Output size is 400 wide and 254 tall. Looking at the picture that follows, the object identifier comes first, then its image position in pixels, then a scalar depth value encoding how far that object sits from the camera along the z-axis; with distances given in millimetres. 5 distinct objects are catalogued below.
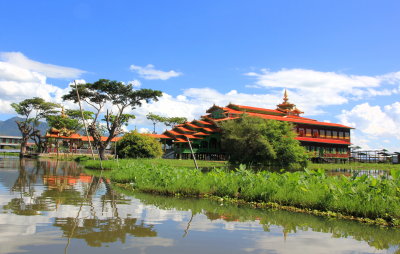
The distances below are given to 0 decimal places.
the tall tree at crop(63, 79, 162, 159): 41969
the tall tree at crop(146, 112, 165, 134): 80938
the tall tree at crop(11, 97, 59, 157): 58688
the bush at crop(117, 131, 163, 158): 37562
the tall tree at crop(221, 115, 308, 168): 39562
